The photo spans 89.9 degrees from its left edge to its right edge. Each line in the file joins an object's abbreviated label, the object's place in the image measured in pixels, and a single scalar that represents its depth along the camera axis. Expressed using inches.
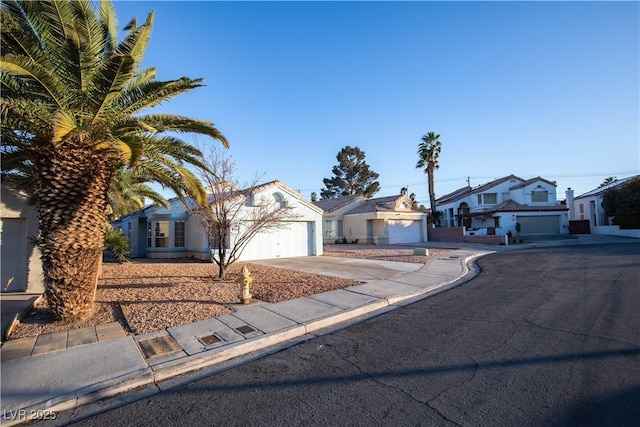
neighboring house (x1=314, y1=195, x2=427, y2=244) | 1200.8
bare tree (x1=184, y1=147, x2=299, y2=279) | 438.9
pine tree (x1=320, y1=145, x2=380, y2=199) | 2026.3
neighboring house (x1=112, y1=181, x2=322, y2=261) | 738.2
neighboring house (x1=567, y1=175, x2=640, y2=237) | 1368.8
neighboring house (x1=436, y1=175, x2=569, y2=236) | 1363.2
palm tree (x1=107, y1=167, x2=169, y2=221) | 453.0
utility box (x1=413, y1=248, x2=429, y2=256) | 720.3
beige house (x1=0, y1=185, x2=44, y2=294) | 384.5
